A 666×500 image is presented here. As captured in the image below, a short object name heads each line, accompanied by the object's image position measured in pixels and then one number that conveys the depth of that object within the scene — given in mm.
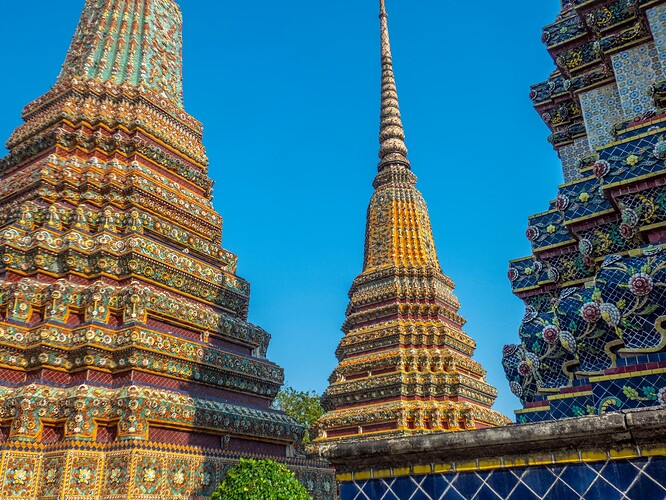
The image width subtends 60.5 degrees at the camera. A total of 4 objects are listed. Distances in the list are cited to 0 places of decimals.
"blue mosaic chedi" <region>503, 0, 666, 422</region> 5652
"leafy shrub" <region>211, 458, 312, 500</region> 8242
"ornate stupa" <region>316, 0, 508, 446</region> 18672
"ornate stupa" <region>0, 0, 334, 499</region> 8930
